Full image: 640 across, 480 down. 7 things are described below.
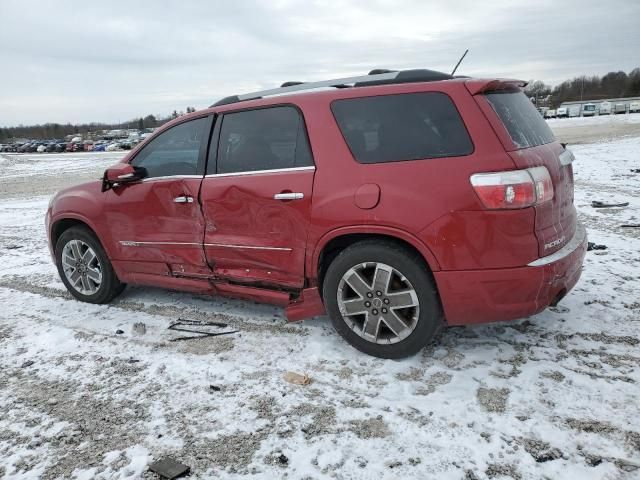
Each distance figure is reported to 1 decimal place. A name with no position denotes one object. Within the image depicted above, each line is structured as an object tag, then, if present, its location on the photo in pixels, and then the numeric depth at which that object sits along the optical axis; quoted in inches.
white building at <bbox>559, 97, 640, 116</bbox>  2046.8
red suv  119.5
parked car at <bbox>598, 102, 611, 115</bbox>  2079.2
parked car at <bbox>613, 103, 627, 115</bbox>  2038.6
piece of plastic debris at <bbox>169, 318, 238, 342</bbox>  161.0
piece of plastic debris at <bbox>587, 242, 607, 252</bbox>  226.0
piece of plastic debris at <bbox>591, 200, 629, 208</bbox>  314.8
